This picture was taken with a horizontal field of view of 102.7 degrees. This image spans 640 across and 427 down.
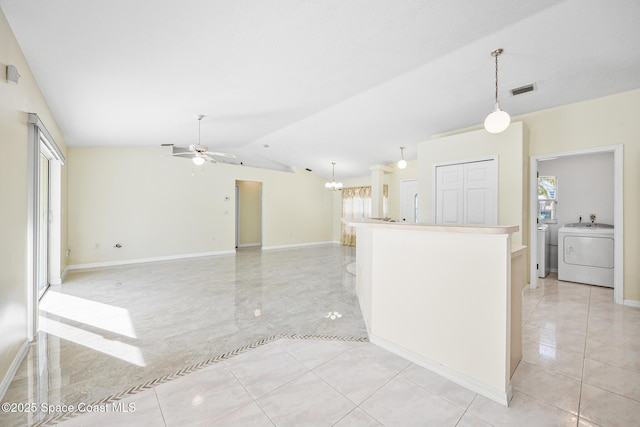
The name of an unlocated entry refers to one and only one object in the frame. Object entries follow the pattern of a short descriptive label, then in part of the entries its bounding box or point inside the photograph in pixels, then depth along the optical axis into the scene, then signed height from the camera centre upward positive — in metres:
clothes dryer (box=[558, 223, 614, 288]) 3.95 -0.67
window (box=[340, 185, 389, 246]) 8.73 +0.18
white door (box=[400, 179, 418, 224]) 7.04 +0.32
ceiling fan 4.17 +0.98
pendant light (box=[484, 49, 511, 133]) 2.63 +0.95
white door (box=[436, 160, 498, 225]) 4.14 +0.32
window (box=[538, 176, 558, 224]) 5.07 +0.29
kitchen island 1.60 -0.64
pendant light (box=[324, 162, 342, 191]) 7.91 +0.82
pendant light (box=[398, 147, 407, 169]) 5.34 +1.00
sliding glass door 3.94 -0.19
